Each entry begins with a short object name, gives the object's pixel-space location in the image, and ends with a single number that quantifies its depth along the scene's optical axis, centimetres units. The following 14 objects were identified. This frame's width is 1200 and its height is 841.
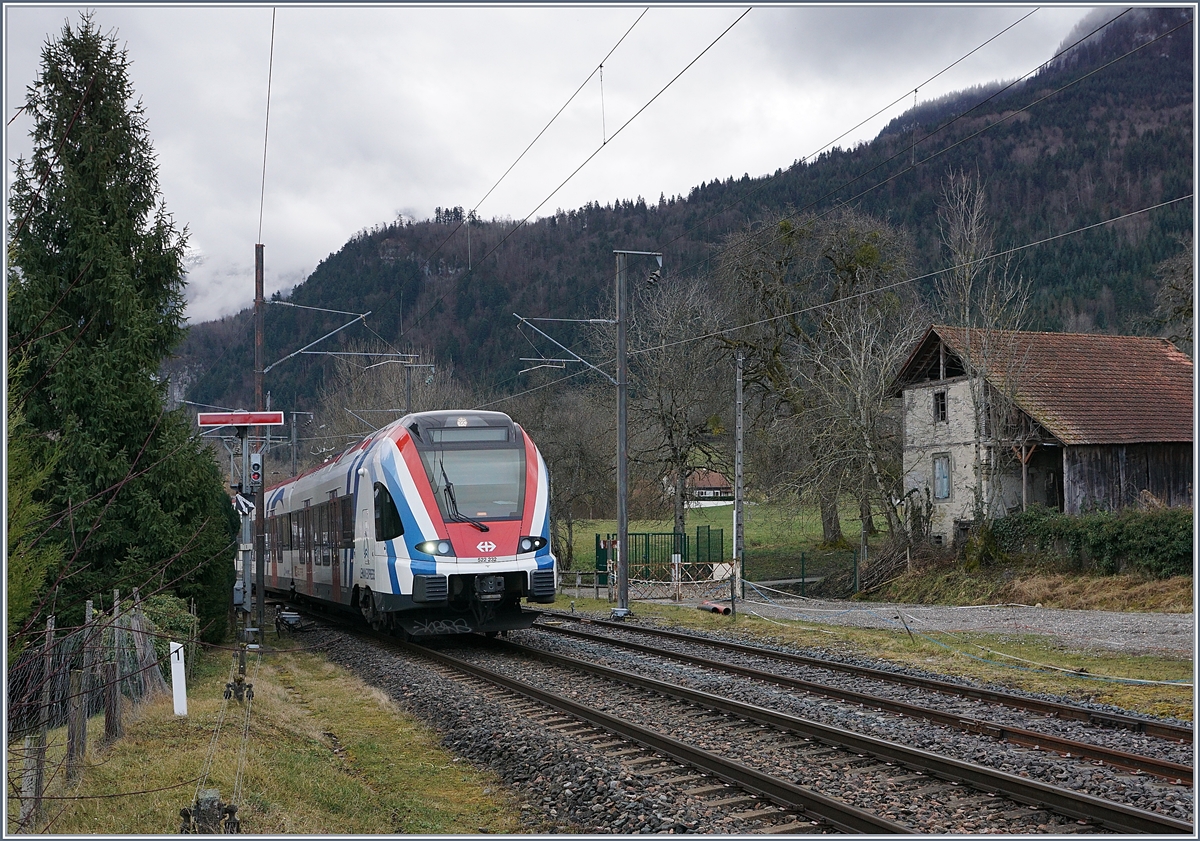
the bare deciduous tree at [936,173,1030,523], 3272
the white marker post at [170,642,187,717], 1101
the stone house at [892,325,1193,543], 3294
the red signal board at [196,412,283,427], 1639
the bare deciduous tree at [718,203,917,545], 4250
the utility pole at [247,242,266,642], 2078
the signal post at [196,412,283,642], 1645
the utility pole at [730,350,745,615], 2752
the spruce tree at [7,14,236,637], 1569
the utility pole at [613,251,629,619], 2473
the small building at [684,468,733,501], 8494
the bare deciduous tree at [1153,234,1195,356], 3831
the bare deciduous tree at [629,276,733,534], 4441
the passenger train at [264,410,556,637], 1600
